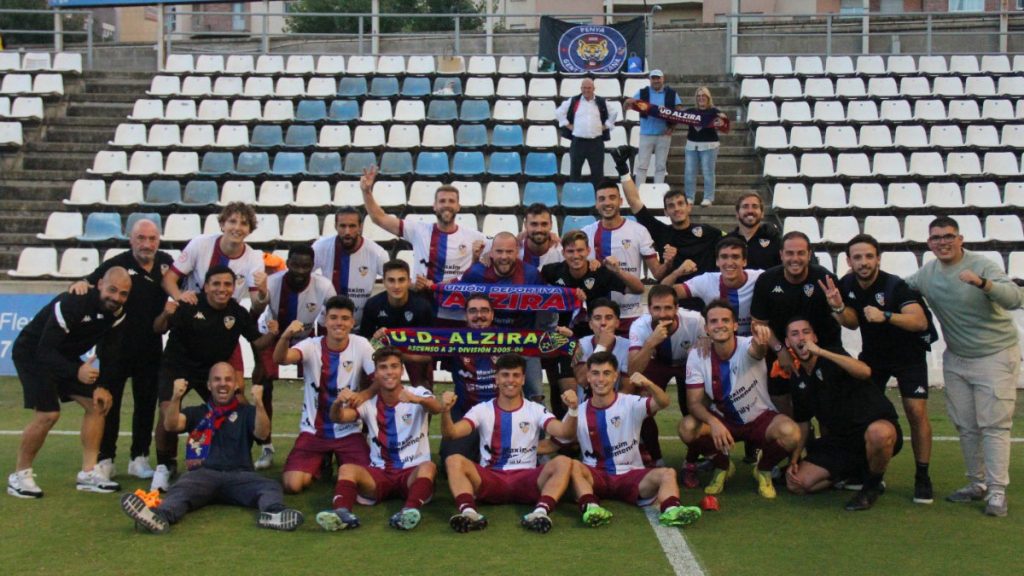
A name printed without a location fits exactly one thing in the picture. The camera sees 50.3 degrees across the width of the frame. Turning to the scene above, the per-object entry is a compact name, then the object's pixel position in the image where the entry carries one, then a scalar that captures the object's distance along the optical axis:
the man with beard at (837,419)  7.34
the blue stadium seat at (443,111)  17.86
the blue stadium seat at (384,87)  18.56
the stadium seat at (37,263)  14.39
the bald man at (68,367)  7.51
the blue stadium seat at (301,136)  17.30
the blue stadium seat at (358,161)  16.48
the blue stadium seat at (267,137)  17.30
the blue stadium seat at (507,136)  16.95
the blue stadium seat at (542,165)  16.14
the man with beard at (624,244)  8.88
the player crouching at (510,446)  7.12
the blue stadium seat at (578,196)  15.09
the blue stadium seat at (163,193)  15.94
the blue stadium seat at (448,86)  18.41
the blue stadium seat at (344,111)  18.02
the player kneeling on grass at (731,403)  7.64
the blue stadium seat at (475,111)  17.70
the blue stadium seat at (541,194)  15.34
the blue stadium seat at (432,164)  16.27
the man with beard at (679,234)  8.93
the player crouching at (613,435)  7.27
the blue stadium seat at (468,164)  16.30
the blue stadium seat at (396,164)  16.28
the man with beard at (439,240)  8.84
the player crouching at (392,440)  7.16
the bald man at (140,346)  7.98
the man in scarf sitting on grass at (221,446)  7.10
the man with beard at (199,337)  7.72
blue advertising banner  12.40
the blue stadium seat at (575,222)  14.41
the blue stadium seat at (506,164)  16.34
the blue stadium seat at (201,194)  15.89
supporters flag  18.95
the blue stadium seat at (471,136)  17.00
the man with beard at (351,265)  8.77
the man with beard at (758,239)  8.68
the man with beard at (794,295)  7.74
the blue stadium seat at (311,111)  17.98
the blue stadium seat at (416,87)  18.56
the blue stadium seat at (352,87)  18.73
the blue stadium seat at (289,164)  16.44
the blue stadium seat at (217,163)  16.56
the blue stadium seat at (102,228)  15.02
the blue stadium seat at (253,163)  16.59
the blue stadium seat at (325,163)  16.52
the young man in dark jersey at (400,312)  8.12
